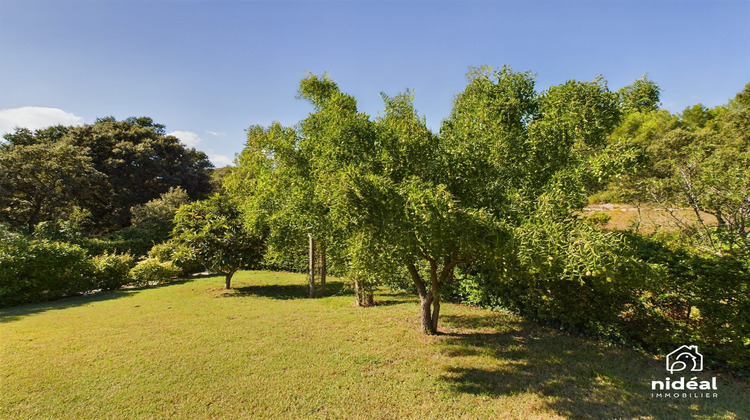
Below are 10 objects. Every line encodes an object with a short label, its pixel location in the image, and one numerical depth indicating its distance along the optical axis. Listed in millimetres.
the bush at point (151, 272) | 14328
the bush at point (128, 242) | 17344
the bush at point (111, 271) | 13039
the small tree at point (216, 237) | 12070
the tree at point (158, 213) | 22000
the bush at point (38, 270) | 10164
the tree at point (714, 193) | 5840
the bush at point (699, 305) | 4668
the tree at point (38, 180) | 17719
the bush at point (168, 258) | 16156
